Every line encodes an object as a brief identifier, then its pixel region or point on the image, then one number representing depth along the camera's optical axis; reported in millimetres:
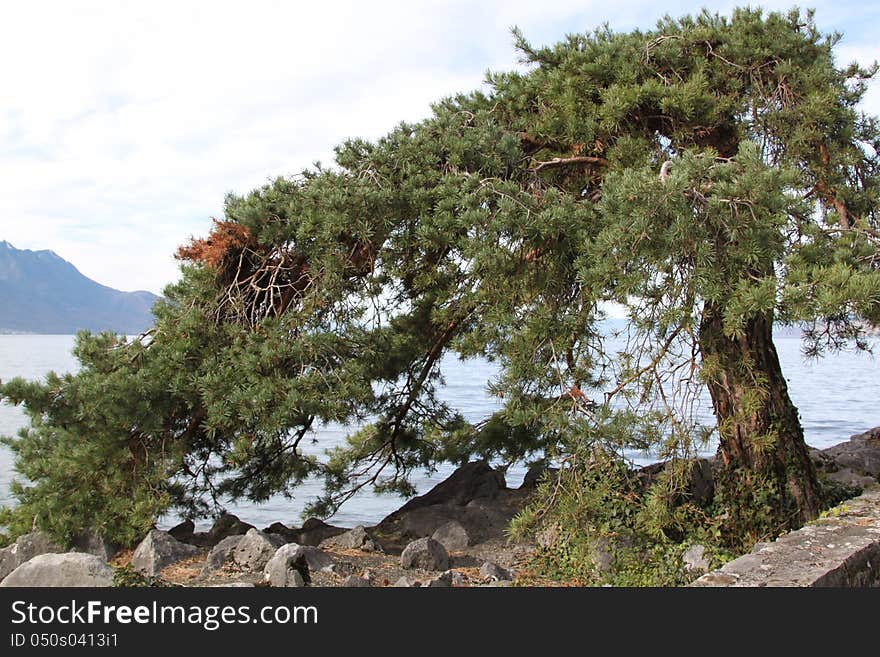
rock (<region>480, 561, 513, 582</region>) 6180
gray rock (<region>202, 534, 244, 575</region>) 5930
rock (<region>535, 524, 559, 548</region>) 6062
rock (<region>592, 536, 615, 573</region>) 6094
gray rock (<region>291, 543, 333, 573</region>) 5941
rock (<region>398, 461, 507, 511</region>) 8664
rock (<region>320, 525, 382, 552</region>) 7066
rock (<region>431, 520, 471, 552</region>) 7250
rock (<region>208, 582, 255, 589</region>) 5148
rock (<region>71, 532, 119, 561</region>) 6598
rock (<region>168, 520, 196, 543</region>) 7761
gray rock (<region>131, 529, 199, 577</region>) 6086
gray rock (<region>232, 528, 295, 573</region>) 5930
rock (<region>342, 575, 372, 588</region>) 5633
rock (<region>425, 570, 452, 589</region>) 5711
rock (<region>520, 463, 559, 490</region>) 8543
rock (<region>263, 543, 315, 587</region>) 5461
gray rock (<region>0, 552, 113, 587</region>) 4660
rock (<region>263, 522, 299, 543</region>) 7790
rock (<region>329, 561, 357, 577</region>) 5953
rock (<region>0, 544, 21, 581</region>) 6480
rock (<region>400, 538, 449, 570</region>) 6441
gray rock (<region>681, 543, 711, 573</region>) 6090
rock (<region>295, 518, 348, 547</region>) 7625
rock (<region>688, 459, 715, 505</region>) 7016
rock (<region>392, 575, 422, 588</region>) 5789
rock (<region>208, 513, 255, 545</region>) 7566
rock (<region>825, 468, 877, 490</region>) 7970
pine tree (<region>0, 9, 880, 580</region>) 5250
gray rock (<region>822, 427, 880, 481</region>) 9180
